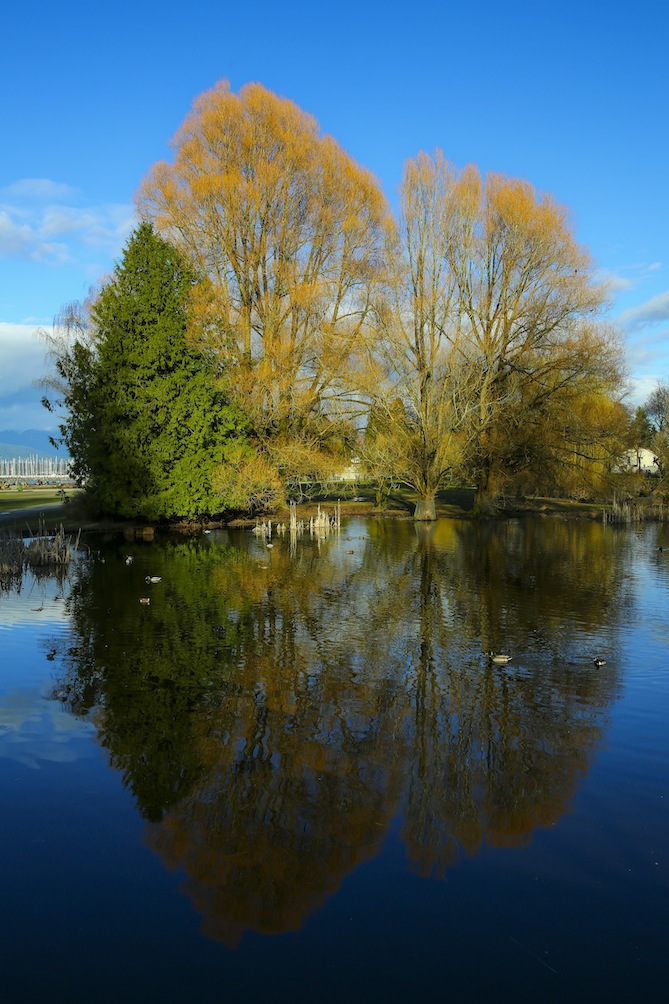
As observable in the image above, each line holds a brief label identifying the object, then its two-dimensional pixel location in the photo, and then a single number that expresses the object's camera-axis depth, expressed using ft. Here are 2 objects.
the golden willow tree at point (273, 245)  103.81
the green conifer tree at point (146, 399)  93.86
